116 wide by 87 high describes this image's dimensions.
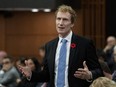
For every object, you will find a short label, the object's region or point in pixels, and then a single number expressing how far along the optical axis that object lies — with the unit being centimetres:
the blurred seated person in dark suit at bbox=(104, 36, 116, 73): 1187
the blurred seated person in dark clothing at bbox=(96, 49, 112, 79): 856
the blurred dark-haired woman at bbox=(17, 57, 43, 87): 1033
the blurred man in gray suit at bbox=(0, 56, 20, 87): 1257
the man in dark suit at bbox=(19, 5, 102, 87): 616
